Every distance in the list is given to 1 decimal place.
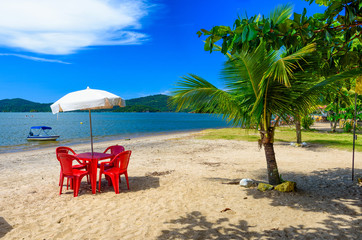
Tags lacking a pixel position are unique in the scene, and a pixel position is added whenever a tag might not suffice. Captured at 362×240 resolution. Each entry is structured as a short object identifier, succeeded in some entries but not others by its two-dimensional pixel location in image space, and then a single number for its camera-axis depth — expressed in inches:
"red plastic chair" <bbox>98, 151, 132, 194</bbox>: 218.2
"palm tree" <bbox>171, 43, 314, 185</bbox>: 194.5
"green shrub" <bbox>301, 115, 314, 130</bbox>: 893.5
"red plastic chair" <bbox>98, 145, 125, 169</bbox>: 267.5
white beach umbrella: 211.6
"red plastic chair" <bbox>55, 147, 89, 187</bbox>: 241.5
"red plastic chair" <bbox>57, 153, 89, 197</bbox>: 210.7
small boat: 1013.6
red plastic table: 218.2
